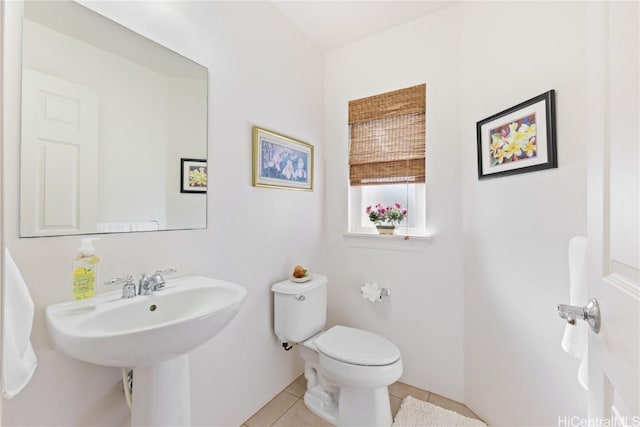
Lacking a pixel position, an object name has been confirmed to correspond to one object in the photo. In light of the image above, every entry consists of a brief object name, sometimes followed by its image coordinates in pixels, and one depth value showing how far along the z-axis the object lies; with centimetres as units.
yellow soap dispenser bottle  91
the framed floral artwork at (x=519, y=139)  119
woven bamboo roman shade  193
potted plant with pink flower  198
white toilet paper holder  199
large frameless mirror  89
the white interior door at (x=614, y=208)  44
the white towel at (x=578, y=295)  88
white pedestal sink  76
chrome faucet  106
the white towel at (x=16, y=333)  71
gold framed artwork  165
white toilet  140
